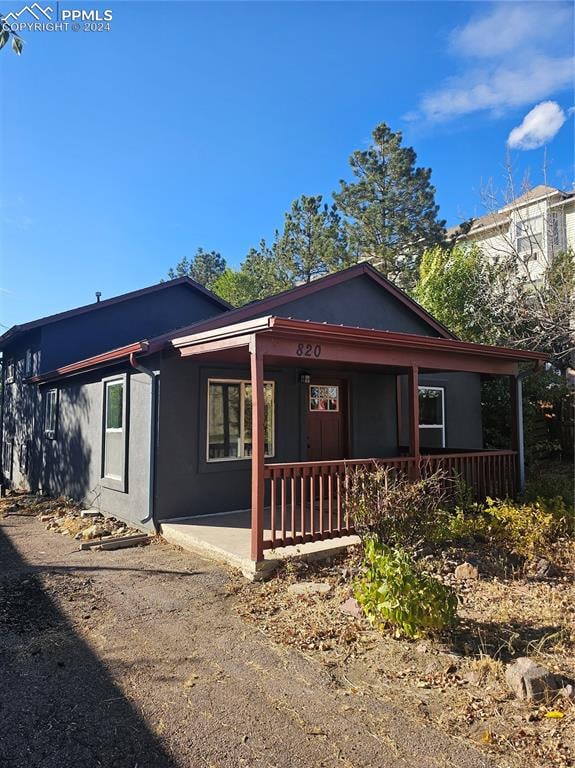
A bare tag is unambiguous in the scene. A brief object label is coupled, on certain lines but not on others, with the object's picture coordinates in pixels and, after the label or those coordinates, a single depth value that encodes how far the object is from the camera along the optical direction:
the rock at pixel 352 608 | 4.47
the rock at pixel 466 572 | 5.45
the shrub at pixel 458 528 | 6.28
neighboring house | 10.82
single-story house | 6.46
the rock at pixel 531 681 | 3.10
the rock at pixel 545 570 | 5.59
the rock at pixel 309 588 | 5.00
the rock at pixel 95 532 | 7.62
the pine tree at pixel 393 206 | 23.94
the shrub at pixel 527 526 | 6.40
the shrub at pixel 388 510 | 5.29
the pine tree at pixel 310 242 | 26.45
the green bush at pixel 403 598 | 3.83
